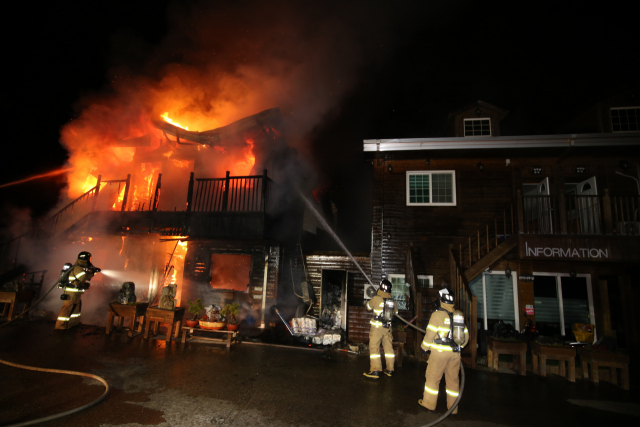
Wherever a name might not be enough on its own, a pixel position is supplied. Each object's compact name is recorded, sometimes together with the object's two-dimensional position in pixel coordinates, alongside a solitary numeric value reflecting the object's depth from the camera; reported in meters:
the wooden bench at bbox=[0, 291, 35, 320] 9.21
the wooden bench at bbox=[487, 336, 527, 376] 6.98
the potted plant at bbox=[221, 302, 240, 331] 7.75
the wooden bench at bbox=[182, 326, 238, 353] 7.44
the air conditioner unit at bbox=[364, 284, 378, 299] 10.19
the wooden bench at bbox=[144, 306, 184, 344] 7.92
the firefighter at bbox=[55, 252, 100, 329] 8.42
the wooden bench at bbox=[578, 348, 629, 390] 6.44
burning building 11.02
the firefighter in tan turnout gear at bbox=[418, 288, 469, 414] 4.82
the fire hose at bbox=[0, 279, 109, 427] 3.83
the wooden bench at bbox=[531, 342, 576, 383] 6.70
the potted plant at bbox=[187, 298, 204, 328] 7.93
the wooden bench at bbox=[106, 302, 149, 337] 8.30
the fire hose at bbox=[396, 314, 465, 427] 4.25
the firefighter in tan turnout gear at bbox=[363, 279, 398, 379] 6.20
